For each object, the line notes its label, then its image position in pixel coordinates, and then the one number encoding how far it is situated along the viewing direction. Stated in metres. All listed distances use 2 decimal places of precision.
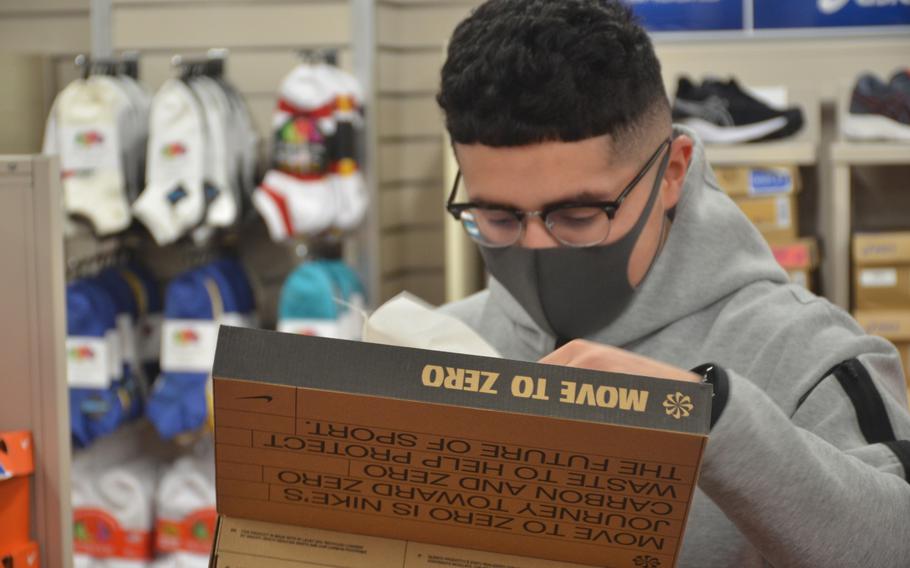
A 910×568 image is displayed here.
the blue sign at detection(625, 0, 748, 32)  3.67
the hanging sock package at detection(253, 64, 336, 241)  3.68
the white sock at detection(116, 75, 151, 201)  3.79
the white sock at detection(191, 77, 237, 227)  3.68
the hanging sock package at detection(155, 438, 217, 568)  3.83
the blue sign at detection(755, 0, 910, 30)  3.61
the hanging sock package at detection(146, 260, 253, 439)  3.71
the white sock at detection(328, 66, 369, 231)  3.73
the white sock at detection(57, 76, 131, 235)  3.68
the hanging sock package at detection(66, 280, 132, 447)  3.64
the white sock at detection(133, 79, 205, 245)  3.65
